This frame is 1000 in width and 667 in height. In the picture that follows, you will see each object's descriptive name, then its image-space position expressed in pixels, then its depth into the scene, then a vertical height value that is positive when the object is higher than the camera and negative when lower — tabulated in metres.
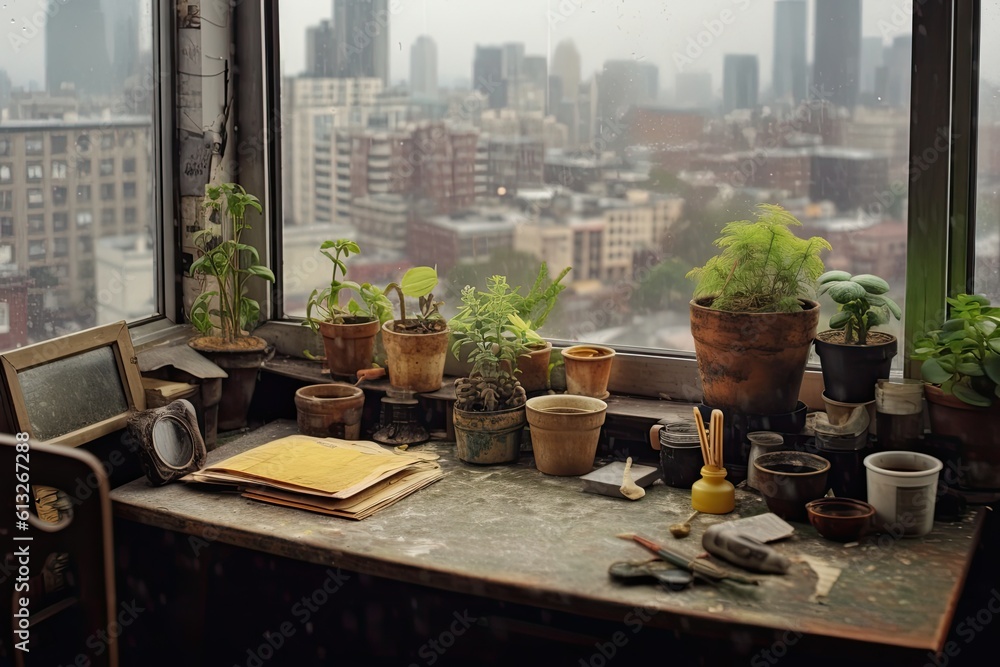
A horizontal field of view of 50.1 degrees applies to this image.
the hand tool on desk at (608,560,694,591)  2.00 -0.71
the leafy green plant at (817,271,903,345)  2.42 -0.25
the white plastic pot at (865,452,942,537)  2.23 -0.63
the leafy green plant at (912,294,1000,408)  2.31 -0.35
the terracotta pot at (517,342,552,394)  2.90 -0.47
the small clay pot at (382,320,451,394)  2.91 -0.44
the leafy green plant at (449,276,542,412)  2.74 -0.39
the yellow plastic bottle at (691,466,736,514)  2.38 -0.66
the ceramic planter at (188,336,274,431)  2.99 -0.48
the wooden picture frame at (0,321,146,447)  2.46 -0.45
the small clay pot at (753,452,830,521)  2.30 -0.62
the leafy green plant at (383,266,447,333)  2.98 -0.26
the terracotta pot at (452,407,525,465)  2.69 -0.60
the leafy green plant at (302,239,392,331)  3.10 -0.30
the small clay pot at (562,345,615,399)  2.80 -0.46
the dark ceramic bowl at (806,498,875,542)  2.20 -0.66
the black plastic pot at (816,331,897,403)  2.45 -0.39
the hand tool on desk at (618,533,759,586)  2.02 -0.70
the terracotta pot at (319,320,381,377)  3.05 -0.42
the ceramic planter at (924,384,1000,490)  2.34 -0.52
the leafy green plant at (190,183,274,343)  3.04 -0.20
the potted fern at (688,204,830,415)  2.49 -0.28
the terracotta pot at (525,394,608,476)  2.60 -0.59
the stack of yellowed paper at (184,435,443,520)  2.43 -0.66
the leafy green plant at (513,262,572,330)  2.93 -0.28
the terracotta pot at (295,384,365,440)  2.88 -0.58
